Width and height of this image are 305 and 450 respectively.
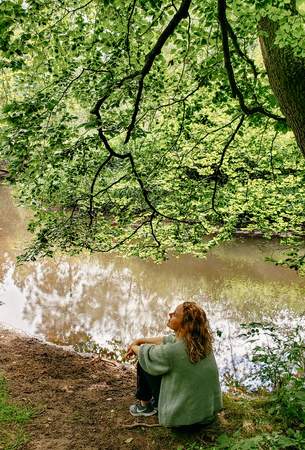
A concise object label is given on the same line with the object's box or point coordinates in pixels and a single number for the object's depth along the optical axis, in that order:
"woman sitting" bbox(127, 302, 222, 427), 3.46
